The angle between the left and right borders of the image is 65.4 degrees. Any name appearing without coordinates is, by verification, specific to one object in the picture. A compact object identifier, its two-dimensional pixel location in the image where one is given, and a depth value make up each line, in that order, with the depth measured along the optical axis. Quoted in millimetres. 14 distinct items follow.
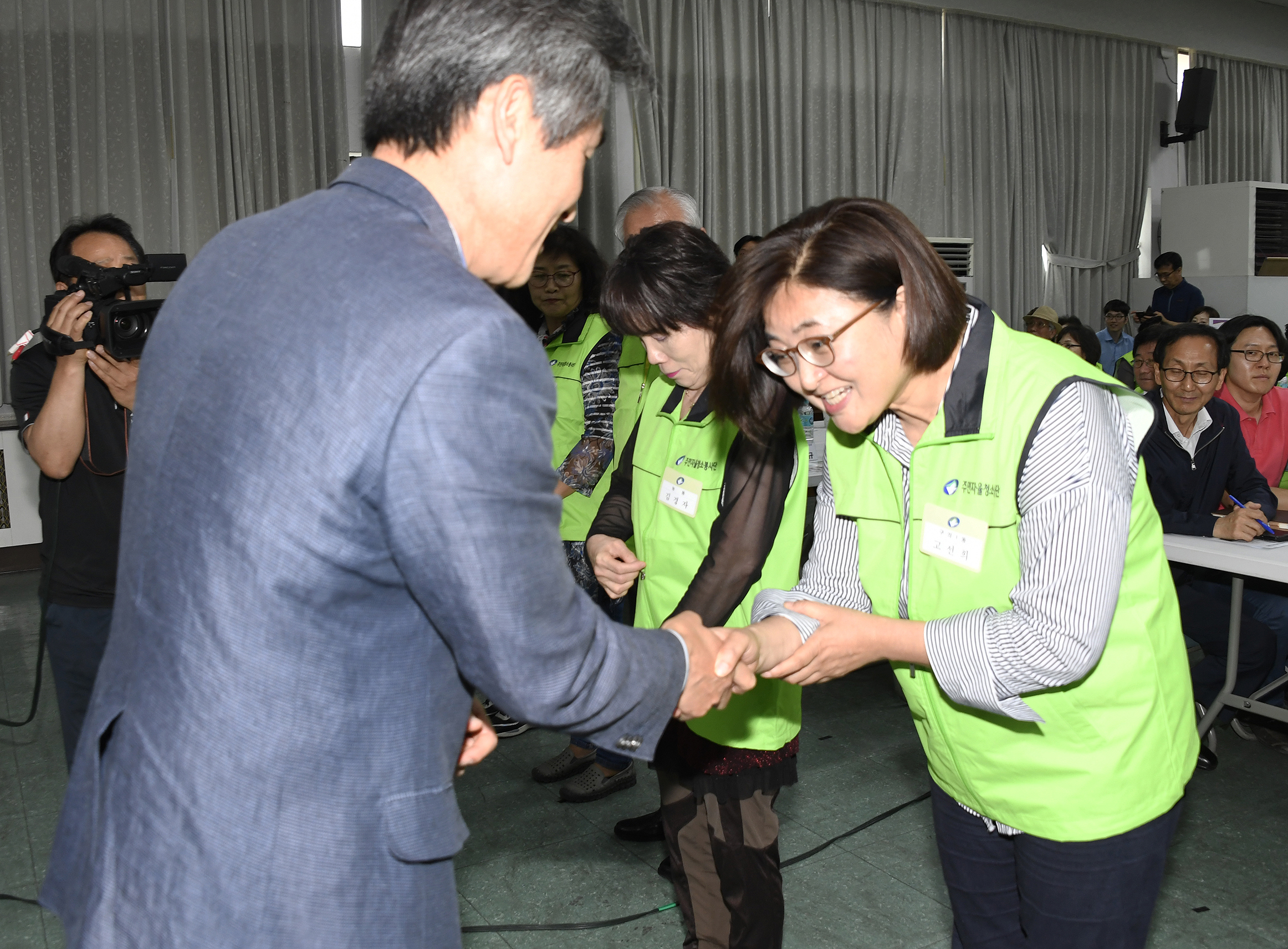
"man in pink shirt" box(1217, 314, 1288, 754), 3564
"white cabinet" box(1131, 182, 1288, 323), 8938
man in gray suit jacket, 723
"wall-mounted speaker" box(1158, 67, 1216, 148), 9242
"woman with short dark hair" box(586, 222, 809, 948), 1646
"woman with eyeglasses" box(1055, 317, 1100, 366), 5203
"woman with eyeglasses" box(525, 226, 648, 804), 2742
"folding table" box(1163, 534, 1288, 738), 2619
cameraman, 1993
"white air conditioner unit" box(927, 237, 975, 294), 8492
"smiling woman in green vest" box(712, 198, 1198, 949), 1090
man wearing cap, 6852
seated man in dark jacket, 3186
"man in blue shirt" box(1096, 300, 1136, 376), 8328
